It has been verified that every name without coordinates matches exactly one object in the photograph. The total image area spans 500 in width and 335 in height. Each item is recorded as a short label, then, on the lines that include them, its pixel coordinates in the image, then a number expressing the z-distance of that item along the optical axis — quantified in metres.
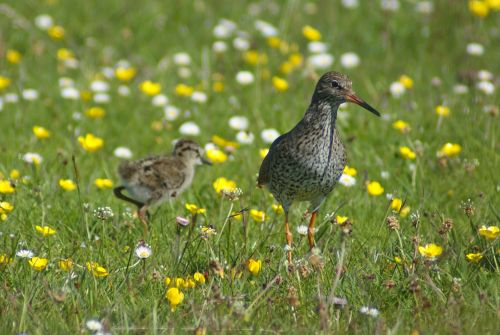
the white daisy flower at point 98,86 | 19.91
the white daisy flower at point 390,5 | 25.08
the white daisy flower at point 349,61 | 22.28
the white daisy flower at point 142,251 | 11.02
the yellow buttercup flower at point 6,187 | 12.73
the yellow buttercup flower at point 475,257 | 11.30
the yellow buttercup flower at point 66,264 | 11.08
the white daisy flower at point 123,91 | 20.20
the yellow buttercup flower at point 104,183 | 14.45
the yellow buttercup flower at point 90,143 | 15.79
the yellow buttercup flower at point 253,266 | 11.16
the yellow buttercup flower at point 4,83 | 19.64
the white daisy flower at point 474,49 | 21.77
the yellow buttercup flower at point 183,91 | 20.09
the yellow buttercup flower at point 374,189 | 14.30
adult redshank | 13.17
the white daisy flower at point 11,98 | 19.22
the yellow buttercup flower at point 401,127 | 16.22
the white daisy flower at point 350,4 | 25.56
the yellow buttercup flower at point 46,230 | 11.89
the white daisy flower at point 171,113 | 19.20
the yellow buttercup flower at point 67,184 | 13.96
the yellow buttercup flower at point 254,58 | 22.42
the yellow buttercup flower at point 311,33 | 22.42
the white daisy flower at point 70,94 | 19.41
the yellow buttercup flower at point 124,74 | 20.80
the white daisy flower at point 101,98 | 19.47
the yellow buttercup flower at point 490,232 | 11.13
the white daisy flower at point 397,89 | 19.92
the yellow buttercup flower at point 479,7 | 22.72
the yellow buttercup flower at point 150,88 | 19.55
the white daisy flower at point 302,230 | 12.20
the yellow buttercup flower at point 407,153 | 15.30
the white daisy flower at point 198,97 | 19.78
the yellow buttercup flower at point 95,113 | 18.69
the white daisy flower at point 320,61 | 22.02
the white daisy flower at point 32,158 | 15.02
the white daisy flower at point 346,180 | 14.84
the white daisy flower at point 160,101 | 19.73
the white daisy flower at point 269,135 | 17.55
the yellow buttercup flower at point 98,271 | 11.00
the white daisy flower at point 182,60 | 21.98
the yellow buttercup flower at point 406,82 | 19.95
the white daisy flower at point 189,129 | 18.33
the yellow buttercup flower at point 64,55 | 22.12
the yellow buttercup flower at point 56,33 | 22.39
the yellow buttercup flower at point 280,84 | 20.19
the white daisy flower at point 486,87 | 18.98
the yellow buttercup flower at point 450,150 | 15.70
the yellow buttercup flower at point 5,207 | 12.24
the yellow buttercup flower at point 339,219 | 12.47
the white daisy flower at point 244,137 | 17.23
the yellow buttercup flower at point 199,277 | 11.06
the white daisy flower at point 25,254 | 11.12
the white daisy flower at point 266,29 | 23.28
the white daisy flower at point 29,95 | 19.39
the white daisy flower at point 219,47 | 22.64
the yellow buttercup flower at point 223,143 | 17.56
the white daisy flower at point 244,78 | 20.77
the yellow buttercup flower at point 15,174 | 14.53
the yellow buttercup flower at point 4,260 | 11.14
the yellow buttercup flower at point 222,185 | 14.11
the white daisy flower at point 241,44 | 22.67
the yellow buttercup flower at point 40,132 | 16.20
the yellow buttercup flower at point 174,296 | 10.27
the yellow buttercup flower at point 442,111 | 17.62
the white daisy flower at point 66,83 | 20.45
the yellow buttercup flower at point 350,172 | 14.75
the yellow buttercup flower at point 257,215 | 13.00
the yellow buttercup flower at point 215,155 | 16.06
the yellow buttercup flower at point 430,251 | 10.84
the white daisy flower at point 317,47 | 22.61
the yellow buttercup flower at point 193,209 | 11.88
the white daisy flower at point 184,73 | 21.64
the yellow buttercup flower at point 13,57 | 21.50
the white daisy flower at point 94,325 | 9.36
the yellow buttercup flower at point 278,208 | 13.98
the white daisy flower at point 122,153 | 17.25
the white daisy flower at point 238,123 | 18.50
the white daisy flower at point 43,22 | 23.30
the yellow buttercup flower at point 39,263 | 10.71
